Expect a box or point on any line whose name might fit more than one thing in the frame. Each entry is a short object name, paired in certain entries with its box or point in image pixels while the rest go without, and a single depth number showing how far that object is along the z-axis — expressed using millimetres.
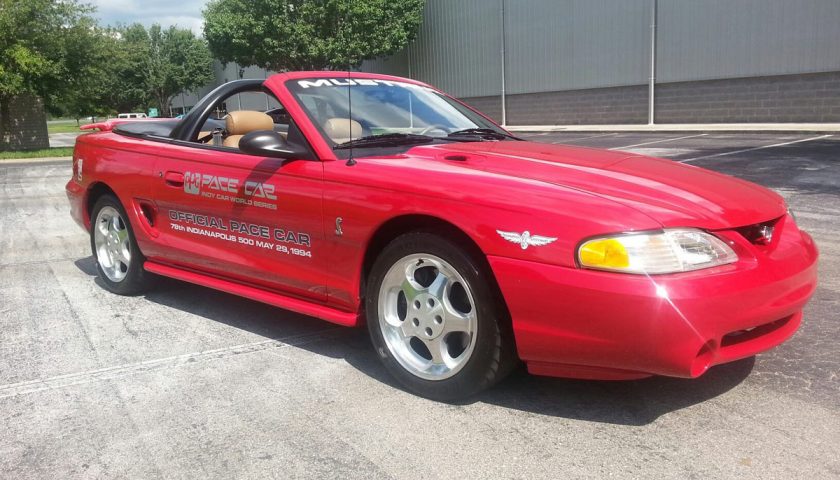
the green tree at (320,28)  32219
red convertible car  2639
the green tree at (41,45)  24484
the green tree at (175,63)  56438
